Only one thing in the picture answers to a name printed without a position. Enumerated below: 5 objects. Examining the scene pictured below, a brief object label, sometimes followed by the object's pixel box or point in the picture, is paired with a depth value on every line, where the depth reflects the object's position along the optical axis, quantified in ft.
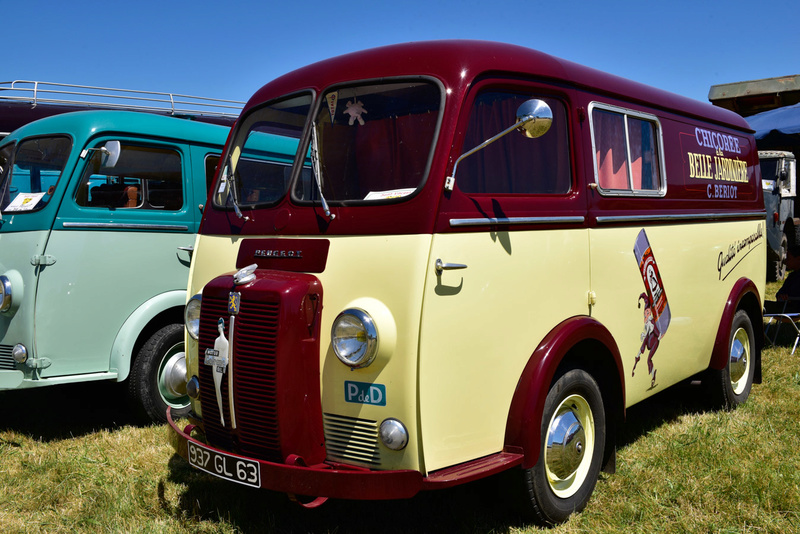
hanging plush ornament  11.59
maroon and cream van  9.87
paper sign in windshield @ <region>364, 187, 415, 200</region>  10.42
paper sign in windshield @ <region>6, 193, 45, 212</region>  16.74
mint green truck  16.05
